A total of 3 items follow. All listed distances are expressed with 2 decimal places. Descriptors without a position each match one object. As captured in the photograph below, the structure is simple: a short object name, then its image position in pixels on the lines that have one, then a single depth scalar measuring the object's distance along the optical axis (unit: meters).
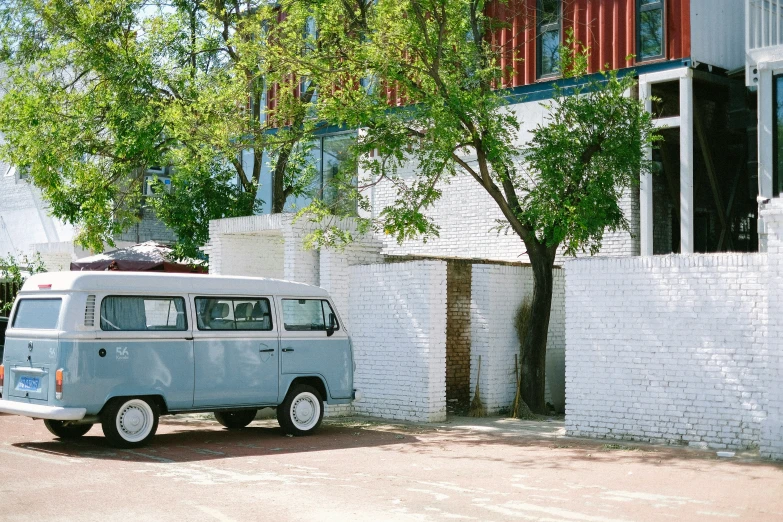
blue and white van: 11.91
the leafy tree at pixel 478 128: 15.09
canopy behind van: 19.48
